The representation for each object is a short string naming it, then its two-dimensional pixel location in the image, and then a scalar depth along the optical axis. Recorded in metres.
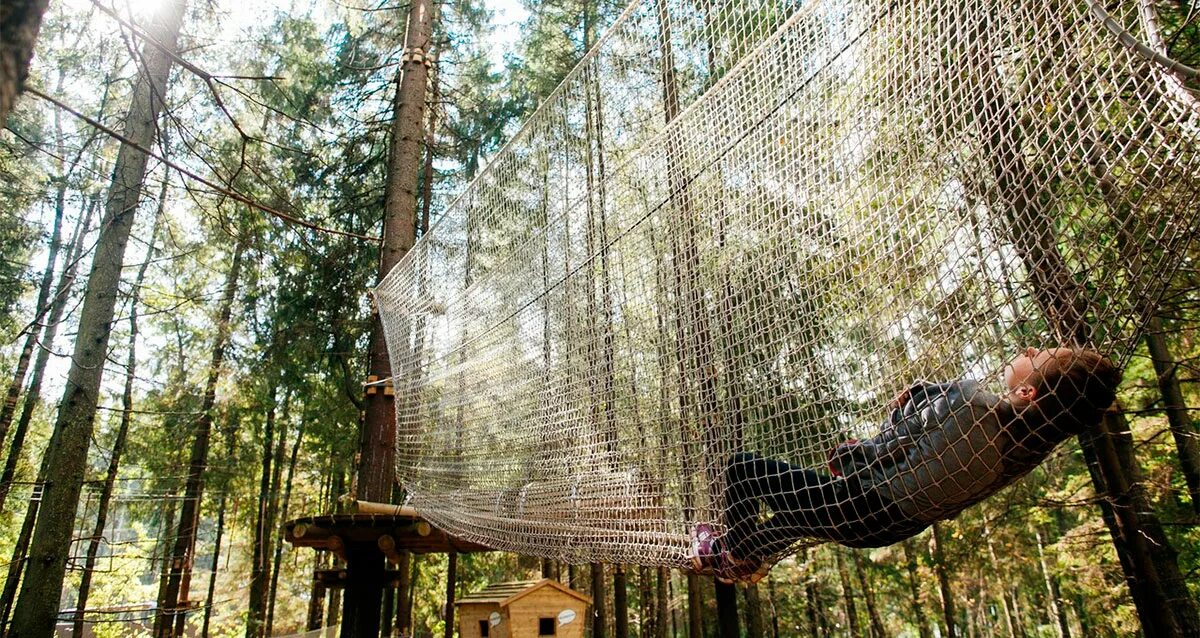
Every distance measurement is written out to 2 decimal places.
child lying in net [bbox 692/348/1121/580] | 1.21
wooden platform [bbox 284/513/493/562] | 3.81
